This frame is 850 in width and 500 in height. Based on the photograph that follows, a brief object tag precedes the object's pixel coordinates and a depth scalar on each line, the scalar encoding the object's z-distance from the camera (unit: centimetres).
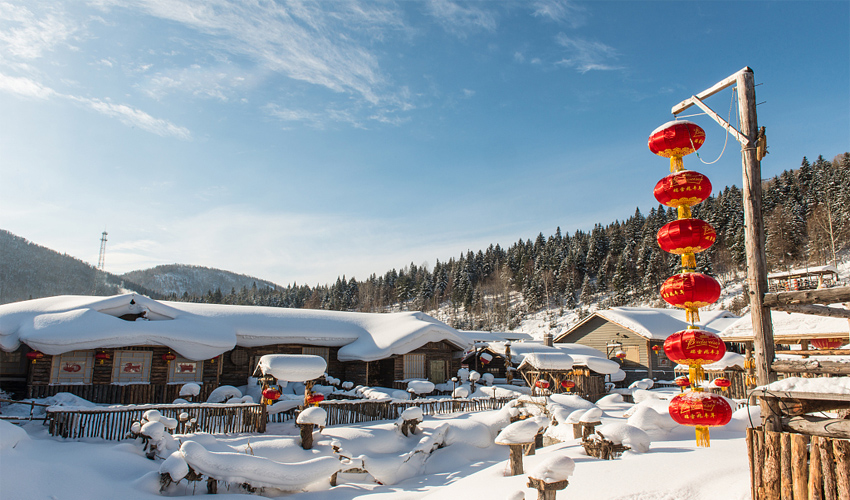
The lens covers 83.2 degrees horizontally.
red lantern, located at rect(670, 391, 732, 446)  564
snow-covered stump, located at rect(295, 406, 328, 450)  1329
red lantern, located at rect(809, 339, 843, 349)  1370
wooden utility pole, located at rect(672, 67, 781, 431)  646
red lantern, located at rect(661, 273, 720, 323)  585
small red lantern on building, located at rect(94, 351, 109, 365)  1975
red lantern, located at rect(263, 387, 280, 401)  1463
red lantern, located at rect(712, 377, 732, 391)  1727
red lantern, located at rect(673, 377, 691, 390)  1500
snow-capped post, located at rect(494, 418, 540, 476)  1020
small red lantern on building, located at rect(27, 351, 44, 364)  1883
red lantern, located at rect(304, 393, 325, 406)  1438
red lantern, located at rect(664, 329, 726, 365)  580
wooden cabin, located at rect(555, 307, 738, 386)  3123
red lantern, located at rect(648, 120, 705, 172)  614
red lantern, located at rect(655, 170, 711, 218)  602
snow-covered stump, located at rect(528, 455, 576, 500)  649
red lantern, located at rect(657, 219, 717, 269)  598
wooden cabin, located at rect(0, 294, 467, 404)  1936
